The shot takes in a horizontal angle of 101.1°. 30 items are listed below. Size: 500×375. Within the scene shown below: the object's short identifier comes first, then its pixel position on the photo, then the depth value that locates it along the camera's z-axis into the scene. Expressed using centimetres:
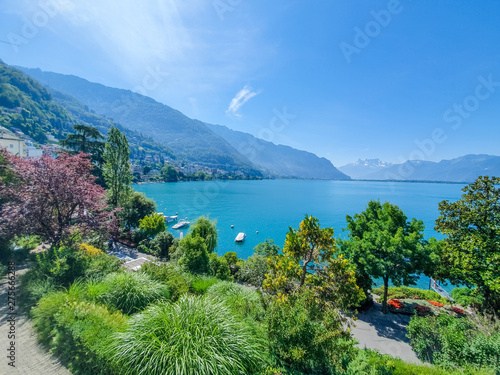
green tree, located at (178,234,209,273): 1236
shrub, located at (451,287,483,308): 1031
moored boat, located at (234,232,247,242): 3350
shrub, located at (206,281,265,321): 545
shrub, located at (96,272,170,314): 594
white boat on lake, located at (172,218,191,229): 3838
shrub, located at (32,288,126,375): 405
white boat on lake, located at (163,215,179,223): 4248
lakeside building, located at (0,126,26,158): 3581
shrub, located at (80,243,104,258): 926
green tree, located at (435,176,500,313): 817
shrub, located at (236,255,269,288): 1405
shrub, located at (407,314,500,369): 589
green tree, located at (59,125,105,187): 3269
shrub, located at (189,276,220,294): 782
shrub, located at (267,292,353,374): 452
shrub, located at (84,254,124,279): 766
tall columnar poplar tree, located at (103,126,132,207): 2295
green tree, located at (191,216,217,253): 1777
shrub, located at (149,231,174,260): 1906
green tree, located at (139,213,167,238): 2109
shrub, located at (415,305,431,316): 1287
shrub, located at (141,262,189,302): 703
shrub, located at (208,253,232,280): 1318
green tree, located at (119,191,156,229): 2355
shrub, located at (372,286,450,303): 1698
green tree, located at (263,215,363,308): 601
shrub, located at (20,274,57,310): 626
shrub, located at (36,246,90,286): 715
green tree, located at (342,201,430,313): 1154
